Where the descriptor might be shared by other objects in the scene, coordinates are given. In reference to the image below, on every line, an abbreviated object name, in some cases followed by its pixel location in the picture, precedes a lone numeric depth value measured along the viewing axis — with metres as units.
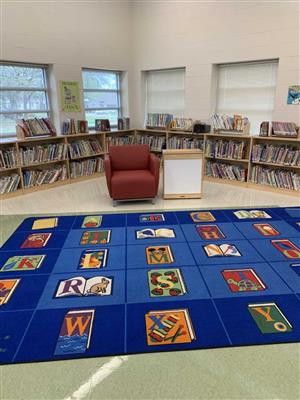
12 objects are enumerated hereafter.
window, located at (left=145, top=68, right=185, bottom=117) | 6.73
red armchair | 4.62
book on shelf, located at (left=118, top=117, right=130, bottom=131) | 6.89
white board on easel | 4.83
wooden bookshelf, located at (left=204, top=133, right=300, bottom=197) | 5.18
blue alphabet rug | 2.10
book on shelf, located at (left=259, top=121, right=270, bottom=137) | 5.25
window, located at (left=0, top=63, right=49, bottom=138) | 5.42
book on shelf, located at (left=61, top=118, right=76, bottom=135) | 5.94
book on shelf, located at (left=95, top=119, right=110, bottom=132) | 6.52
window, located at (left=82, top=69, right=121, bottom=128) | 6.68
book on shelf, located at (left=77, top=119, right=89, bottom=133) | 6.13
